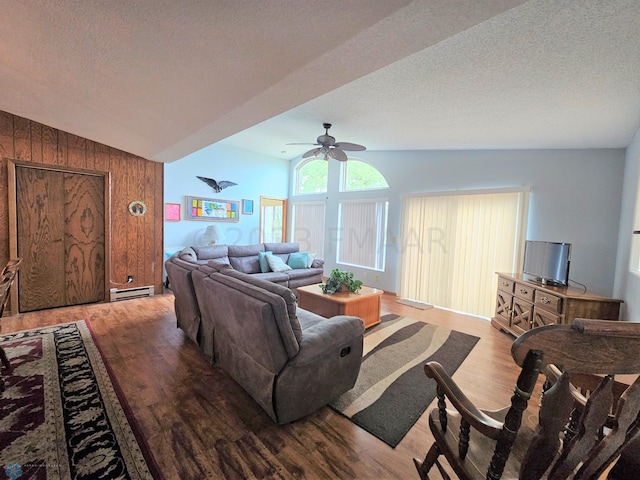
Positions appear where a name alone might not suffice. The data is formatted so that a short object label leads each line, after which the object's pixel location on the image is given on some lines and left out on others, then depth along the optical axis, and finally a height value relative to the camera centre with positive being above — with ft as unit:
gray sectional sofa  8.76 -2.47
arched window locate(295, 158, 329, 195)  21.61 +3.72
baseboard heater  14.10 -4.00
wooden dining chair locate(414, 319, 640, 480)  2.03 -1.33
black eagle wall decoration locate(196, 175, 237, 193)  18.71 +2.43
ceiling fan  11.66 +3.22
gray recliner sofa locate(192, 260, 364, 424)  5.55 -2.69
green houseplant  11.84 -2.52
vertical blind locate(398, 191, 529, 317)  13.01 -0.86
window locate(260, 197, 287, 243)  22.47 +0.19
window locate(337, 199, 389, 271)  18.24 -0.49
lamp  17.81 -1.02
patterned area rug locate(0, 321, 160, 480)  4.70 -4.20
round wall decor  14.41 +0.41
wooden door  11.96 -1.10
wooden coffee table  10.95 -3.22
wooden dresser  8.73 -2.43
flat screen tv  9.92 -1.09
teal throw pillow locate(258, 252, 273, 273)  16.47 -2.48
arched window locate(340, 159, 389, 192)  18.43 +3.29
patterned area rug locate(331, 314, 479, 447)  6.17 -4.19
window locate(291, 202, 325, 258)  21.77 -0.22
